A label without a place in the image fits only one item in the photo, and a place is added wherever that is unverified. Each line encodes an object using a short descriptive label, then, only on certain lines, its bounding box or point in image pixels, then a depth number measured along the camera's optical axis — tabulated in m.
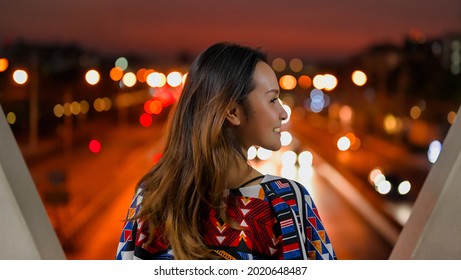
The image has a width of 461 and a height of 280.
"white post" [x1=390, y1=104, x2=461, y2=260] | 2.59
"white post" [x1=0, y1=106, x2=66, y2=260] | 2.44
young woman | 1.93
